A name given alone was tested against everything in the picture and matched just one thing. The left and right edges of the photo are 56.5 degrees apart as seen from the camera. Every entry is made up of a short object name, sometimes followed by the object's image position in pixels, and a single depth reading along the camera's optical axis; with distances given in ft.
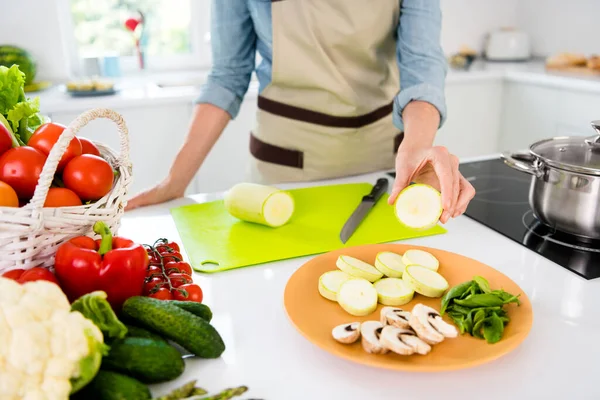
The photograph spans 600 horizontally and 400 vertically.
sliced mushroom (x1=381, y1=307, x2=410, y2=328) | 2.25
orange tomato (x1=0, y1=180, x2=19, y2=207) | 2.32
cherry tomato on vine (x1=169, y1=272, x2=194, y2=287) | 2.55
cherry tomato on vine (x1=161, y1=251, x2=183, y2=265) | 2.73
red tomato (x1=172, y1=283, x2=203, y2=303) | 2.46
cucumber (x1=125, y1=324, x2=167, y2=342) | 2.08
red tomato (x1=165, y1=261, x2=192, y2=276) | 2.66
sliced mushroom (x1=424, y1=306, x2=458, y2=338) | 2.21
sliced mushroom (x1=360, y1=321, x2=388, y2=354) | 2.14
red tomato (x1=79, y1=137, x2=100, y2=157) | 2.74
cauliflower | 1.67
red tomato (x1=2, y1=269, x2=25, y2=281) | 2.21
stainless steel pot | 3.04
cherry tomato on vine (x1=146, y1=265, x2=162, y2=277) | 2.60
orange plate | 2.11
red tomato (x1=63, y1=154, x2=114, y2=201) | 2.51
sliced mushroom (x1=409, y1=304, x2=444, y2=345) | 2.18
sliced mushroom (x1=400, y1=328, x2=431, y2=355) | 2.12
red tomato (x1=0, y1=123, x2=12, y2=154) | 2.52
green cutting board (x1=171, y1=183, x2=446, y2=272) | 3.16
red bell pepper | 2.25
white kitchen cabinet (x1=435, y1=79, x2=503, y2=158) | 8.91
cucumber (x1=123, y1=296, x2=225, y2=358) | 2.13
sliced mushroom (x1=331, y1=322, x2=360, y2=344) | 2.19
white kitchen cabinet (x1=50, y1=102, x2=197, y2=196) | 7.13
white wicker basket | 2.21
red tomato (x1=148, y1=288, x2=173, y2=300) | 2.41
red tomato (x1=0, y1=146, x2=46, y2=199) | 2.43
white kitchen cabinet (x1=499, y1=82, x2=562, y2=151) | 8.31
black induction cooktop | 3.08
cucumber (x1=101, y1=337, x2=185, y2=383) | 1.96
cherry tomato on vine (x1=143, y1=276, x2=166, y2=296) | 2.46
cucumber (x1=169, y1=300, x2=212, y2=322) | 2.31
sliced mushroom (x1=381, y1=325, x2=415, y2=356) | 2.10
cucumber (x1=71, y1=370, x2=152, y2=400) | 1.82
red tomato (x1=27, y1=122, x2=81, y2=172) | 2.58
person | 4.19
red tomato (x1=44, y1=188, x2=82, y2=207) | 2.43
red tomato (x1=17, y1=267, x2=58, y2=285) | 2.18
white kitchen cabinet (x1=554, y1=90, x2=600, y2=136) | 7.66
